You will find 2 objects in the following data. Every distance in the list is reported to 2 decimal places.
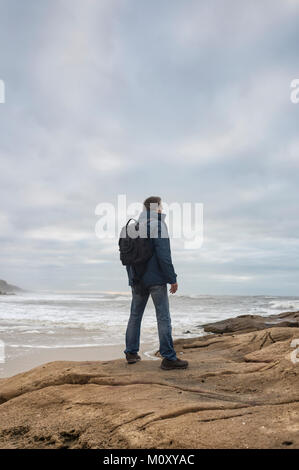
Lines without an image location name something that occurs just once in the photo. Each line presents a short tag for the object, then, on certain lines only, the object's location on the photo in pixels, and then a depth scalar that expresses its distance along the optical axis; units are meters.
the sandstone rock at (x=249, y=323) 13.51
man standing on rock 4.76
